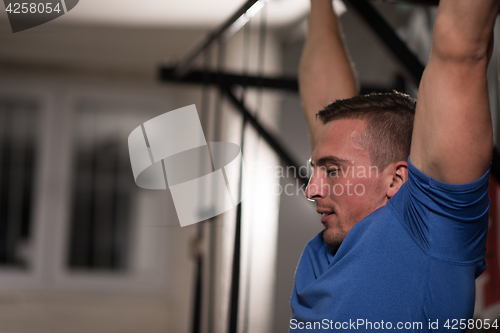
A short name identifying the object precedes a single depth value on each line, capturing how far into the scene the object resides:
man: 1.79
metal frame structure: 2.10
